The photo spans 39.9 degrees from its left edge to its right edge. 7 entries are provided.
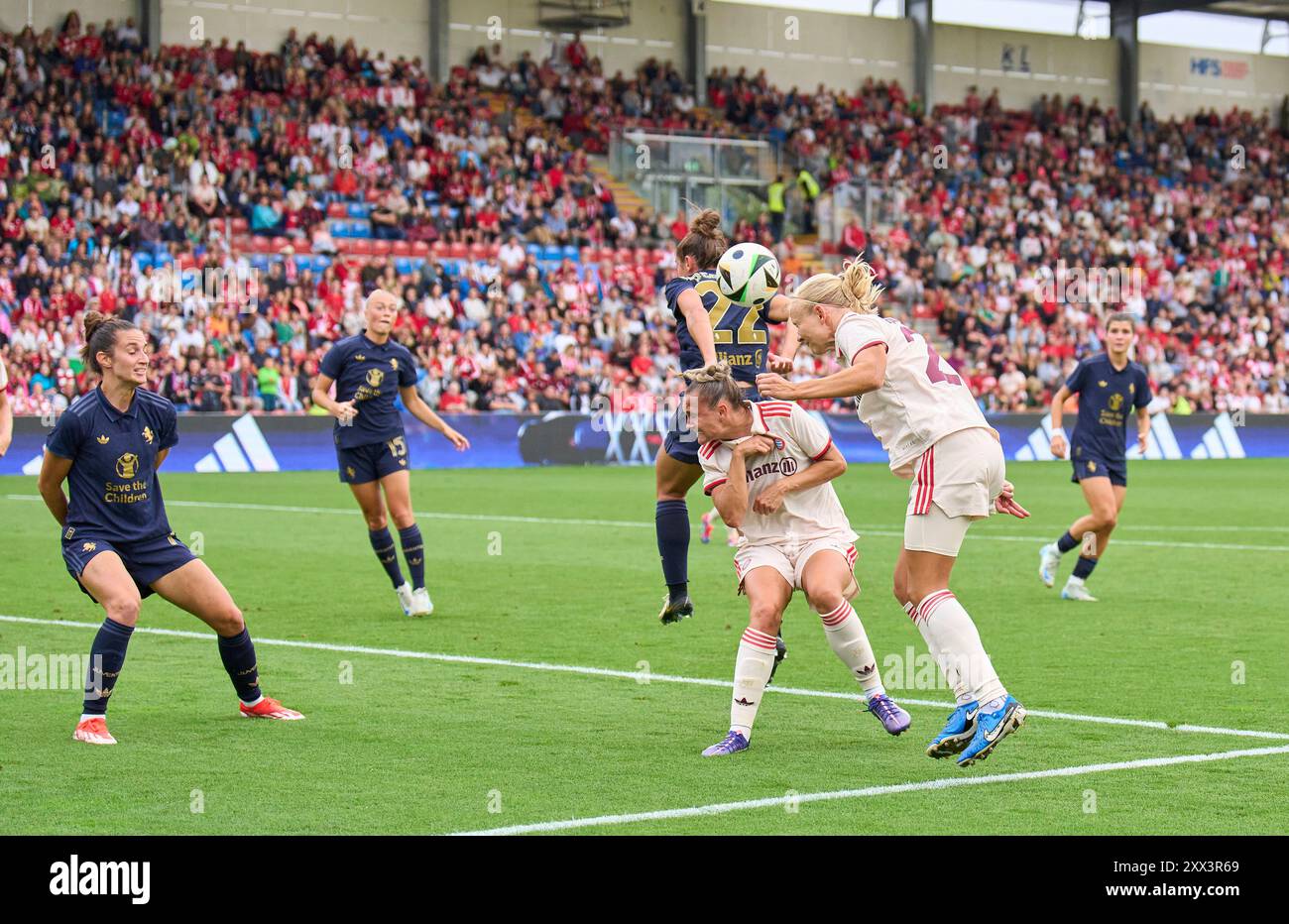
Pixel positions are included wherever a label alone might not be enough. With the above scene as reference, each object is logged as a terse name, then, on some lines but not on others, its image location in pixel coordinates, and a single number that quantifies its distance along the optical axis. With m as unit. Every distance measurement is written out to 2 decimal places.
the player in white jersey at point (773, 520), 7.50
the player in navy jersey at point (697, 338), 9.77
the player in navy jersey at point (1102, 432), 13.44
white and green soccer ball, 9.38
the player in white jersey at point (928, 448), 6.90
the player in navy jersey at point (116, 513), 7.73
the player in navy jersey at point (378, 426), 12.46
